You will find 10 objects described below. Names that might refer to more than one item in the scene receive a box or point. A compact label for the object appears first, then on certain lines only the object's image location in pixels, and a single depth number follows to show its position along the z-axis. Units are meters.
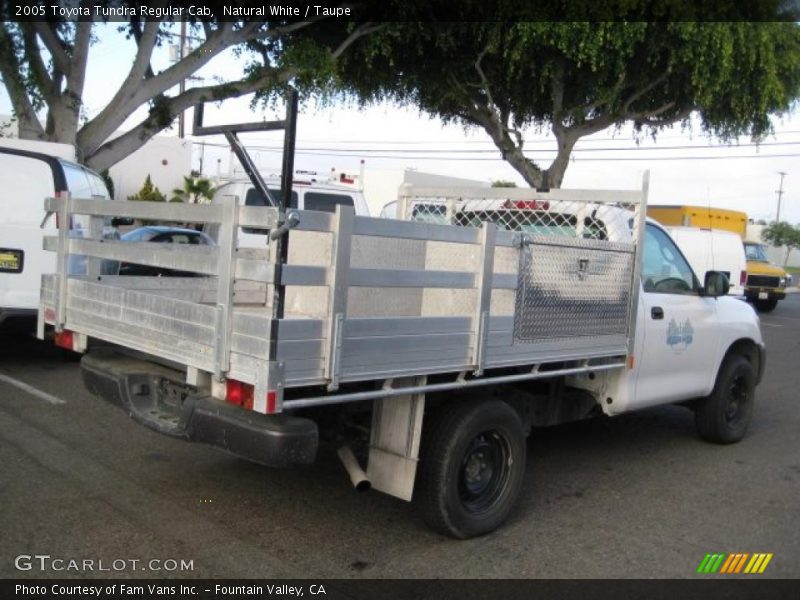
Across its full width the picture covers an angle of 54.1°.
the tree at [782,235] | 60.10
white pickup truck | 3.56
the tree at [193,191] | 29.92
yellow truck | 22.48
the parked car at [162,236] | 9.57
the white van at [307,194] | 9.95
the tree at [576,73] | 17.70
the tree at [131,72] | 14.28
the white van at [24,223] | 8.00
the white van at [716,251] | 17.81
